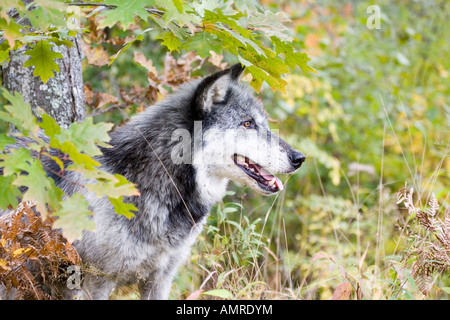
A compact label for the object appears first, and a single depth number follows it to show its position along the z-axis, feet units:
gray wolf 8.91
